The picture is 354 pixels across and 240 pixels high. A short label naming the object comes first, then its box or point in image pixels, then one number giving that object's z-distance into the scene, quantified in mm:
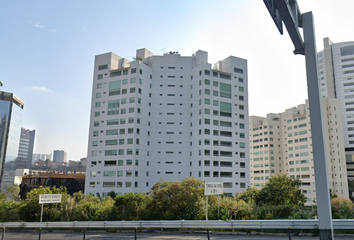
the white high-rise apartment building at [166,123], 58781
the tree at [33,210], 23656
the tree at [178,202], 19670
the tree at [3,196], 37169
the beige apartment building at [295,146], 81688
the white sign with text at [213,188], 18250
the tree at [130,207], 20875
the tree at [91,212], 21828
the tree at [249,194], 29844
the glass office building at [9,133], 127938
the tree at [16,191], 61831
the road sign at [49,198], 21942
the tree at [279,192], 29031
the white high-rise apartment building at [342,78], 89000
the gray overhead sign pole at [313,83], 11016
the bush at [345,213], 17094
